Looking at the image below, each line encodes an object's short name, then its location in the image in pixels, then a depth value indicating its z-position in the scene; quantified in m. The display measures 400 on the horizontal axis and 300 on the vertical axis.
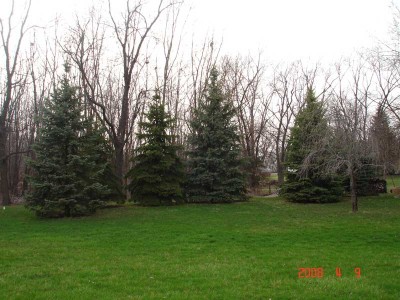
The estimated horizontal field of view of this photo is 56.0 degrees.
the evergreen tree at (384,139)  15.80
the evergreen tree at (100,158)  16.05
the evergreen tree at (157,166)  19.09
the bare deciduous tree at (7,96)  20.59
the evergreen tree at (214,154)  20.02
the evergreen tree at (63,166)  15.05
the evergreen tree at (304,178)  19.94
